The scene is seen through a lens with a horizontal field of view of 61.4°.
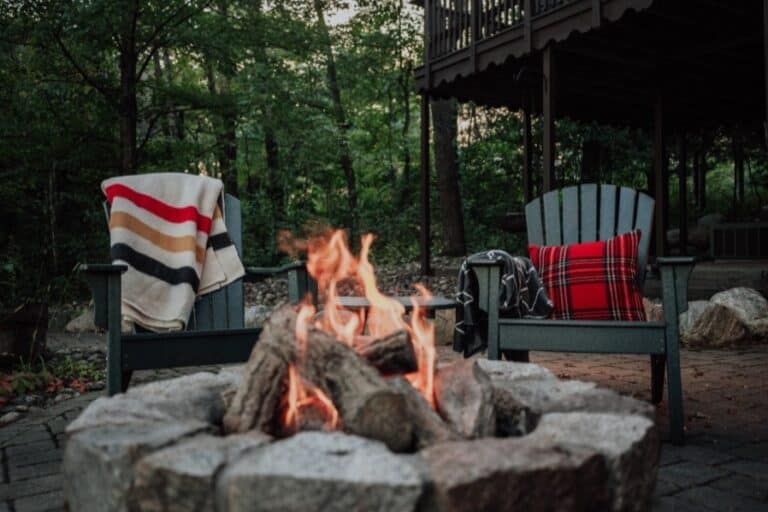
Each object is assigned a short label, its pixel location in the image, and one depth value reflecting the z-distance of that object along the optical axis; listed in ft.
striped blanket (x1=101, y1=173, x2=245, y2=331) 8.86
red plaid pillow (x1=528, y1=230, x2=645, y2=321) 9.11
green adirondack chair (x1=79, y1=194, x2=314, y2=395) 7.10
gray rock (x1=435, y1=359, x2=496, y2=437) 4.38
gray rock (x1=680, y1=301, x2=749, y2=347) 14.74
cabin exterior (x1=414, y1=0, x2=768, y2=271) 17.90
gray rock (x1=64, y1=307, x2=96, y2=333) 17.53
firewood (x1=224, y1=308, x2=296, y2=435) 4.50
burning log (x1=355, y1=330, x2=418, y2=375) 4.91
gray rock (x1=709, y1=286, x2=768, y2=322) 15.55
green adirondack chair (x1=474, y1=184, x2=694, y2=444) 7.55
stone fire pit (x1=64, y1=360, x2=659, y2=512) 3.18
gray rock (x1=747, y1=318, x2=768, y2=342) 15.20
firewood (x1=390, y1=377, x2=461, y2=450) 4.07
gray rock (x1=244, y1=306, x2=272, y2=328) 16.20
